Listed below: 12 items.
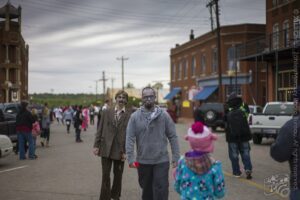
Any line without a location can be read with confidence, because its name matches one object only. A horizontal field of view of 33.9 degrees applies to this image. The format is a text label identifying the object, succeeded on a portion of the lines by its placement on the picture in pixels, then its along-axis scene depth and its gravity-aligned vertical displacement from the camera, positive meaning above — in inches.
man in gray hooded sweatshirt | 242.4 -21.3
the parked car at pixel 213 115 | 1175.6 -31.2
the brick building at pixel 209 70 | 1756.9 +130.2
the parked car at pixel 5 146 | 525.0 -47.8
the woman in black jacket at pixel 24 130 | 600.7 -34.2
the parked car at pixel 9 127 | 697.3 -36.0
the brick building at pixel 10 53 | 2181.3 +225.1
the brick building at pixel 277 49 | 1182.4 +138.9
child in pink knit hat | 184.4 -25.7
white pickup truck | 761.0 -27.7
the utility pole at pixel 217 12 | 1377.1 +258.5
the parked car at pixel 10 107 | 886.0 -8.8
